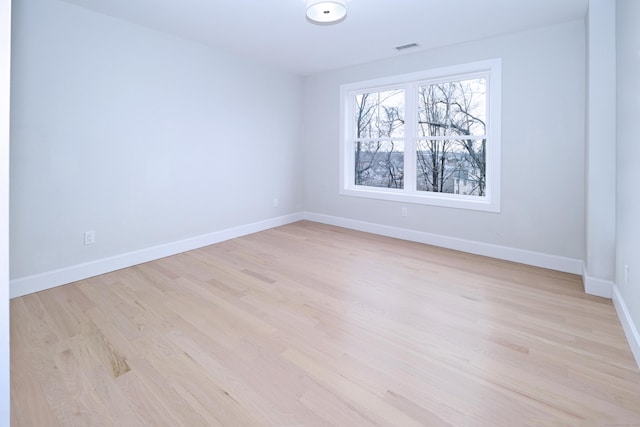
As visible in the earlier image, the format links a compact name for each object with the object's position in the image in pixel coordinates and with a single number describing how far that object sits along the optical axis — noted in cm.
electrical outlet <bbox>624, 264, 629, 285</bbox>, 212
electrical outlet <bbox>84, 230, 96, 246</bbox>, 300
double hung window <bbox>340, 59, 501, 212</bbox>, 369
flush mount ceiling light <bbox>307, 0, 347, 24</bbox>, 253
